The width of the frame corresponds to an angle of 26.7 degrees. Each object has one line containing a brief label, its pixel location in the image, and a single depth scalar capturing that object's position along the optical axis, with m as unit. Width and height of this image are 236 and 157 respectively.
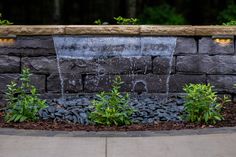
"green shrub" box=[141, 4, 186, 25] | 11.45
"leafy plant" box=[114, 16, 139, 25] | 8.02
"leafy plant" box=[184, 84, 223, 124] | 6.16
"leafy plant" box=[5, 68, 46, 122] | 6.30
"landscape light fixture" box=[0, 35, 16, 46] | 7.28
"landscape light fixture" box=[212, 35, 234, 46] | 7.24
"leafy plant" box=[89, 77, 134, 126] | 6.08
